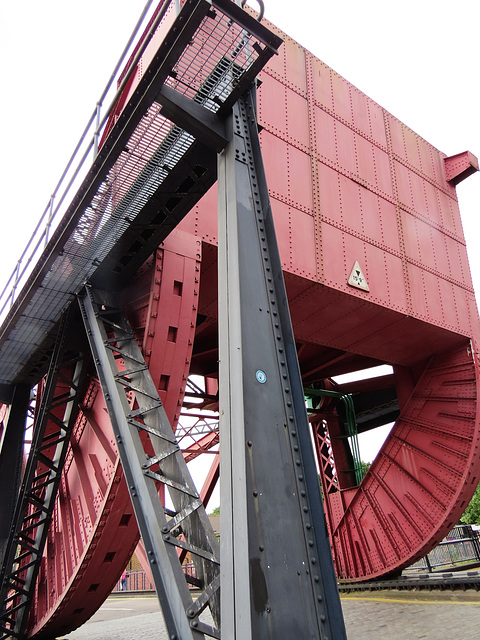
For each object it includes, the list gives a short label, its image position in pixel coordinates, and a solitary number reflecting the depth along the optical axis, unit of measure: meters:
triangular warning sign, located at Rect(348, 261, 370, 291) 9.13
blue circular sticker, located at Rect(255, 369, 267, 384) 3.48
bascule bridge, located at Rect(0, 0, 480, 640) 3.34
